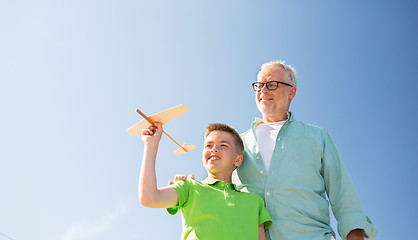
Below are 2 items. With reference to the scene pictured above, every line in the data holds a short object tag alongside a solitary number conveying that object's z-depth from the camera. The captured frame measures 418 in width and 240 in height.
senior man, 3.43
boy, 3.01
